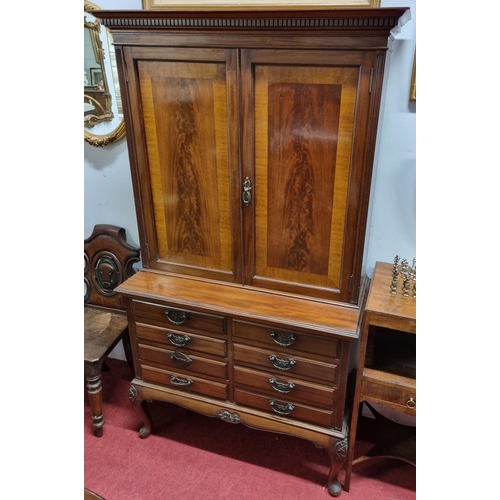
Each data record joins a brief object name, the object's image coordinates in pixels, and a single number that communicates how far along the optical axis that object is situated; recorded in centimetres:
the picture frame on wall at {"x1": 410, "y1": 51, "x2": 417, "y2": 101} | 151
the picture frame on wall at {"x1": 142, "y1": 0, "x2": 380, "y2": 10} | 146
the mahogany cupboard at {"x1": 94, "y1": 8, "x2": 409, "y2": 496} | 128
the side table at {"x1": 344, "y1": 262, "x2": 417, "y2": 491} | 140
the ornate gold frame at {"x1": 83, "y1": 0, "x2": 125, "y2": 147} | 184
